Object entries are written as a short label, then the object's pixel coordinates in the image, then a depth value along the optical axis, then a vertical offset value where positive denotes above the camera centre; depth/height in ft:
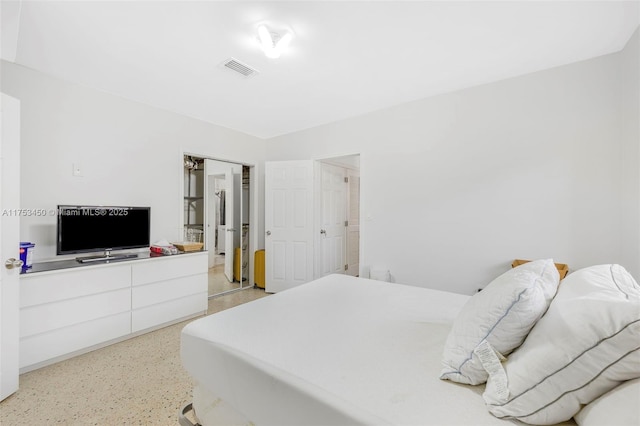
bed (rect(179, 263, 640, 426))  2.83 -1.98
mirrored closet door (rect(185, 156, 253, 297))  14.05 -0.06
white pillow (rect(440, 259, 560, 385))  3.04 -1.30
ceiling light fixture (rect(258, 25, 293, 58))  6.21 +4.29
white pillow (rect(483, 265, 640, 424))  2.27 -1.32
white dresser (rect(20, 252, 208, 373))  6.76 -2.59
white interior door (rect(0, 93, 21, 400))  5.67 -0.52
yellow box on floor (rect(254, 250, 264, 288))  14.34 -2.77
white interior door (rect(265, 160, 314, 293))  13.30 -0.37
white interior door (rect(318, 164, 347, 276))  13.87 -0.19
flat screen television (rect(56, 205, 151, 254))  7.93 -0.35
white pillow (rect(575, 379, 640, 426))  2.04 -1.56
